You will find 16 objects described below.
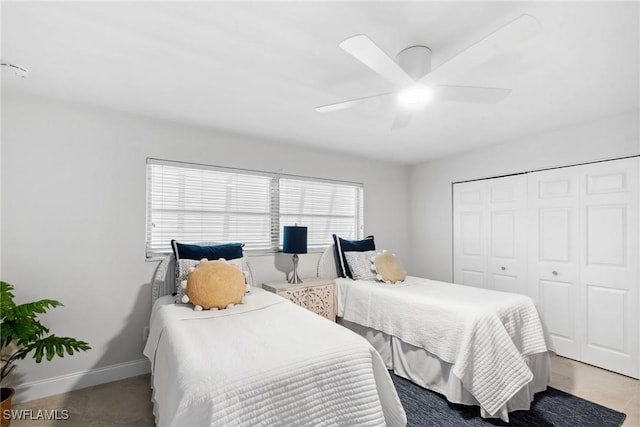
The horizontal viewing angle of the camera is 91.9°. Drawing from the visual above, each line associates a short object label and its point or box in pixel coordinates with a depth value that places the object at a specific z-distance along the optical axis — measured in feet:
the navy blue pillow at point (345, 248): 11.76
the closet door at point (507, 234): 11.39
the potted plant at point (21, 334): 6.11
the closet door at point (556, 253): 10.05
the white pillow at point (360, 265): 11.25
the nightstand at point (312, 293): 10.19
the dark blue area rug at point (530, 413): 6.79
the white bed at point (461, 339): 6.77
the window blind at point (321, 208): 12.17
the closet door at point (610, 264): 8.91
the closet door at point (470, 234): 12.70
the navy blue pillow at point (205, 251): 8.75
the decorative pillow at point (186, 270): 7.66
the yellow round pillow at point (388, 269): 10.78
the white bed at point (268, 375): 3.98
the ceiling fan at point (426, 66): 4.09
